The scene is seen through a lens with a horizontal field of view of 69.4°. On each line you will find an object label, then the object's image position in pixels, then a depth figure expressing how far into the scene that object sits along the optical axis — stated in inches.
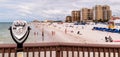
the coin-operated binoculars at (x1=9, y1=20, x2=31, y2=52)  48.3
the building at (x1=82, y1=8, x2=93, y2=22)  2868.0
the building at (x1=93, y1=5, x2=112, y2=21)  2665.4
